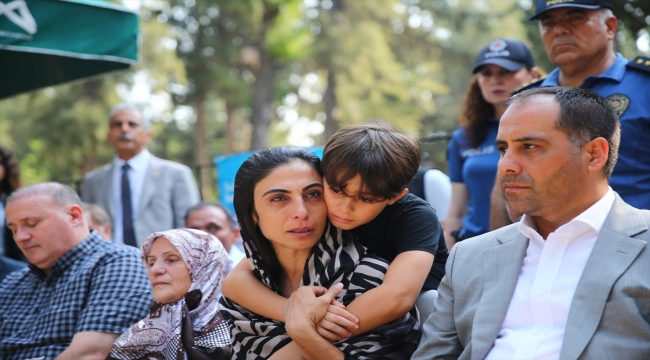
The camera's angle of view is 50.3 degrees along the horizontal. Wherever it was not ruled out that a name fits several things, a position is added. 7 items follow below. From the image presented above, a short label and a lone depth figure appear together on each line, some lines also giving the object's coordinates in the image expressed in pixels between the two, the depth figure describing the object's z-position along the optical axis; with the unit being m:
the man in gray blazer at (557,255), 2.11
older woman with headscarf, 3.12
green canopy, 4.39
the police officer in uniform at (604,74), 3.20
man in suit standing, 5.64
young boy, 2.54
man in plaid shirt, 3.45
